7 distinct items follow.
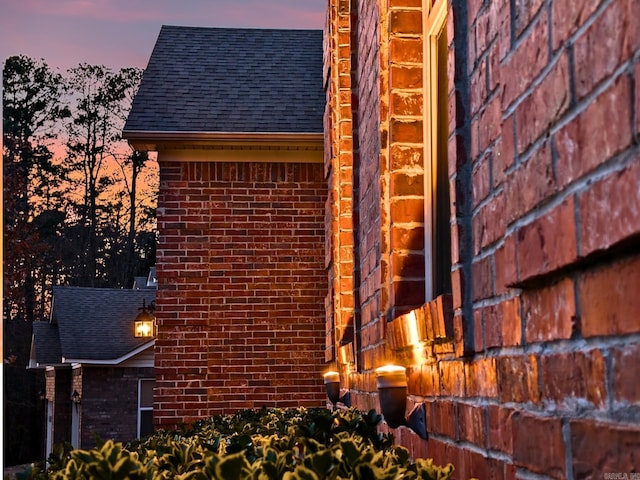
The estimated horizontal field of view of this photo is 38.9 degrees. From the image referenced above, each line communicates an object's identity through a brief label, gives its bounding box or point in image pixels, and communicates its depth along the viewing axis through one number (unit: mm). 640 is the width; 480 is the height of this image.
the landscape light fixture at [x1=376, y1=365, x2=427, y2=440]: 3227
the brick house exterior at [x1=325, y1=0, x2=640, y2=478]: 1323
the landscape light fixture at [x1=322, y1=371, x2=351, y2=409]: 5908
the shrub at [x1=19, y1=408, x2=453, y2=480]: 1896
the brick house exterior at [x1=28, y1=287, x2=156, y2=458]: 23188
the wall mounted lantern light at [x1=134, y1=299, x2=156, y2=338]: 17625
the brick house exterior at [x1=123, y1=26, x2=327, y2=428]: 9500
